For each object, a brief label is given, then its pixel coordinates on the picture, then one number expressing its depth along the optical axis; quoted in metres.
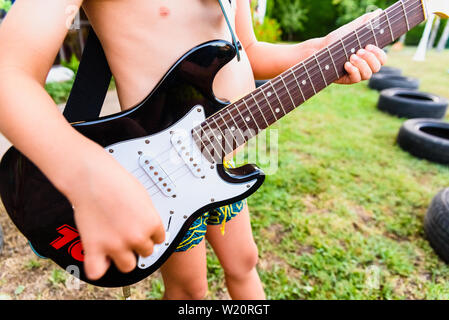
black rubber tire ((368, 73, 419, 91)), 6.33
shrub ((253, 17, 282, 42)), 8.85
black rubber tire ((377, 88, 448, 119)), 4.67
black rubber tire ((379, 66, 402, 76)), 7.70
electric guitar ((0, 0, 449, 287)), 0.80
